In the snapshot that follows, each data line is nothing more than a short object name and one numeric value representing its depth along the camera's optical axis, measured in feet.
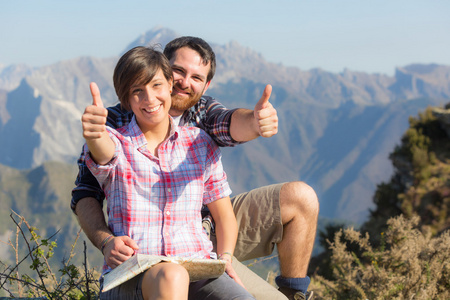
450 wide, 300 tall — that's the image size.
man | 11.88
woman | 9.51
